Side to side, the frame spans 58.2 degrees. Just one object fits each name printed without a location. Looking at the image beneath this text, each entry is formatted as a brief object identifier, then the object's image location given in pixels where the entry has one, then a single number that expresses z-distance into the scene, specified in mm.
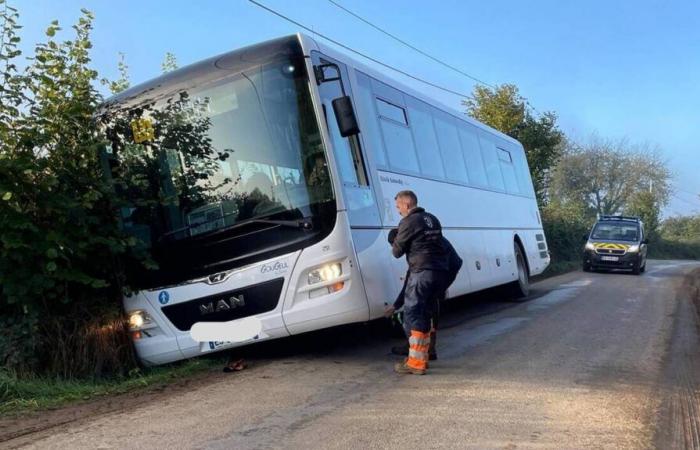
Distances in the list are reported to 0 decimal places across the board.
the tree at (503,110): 24641
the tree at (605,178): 58188
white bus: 5969
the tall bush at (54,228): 5879
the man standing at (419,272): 5855
